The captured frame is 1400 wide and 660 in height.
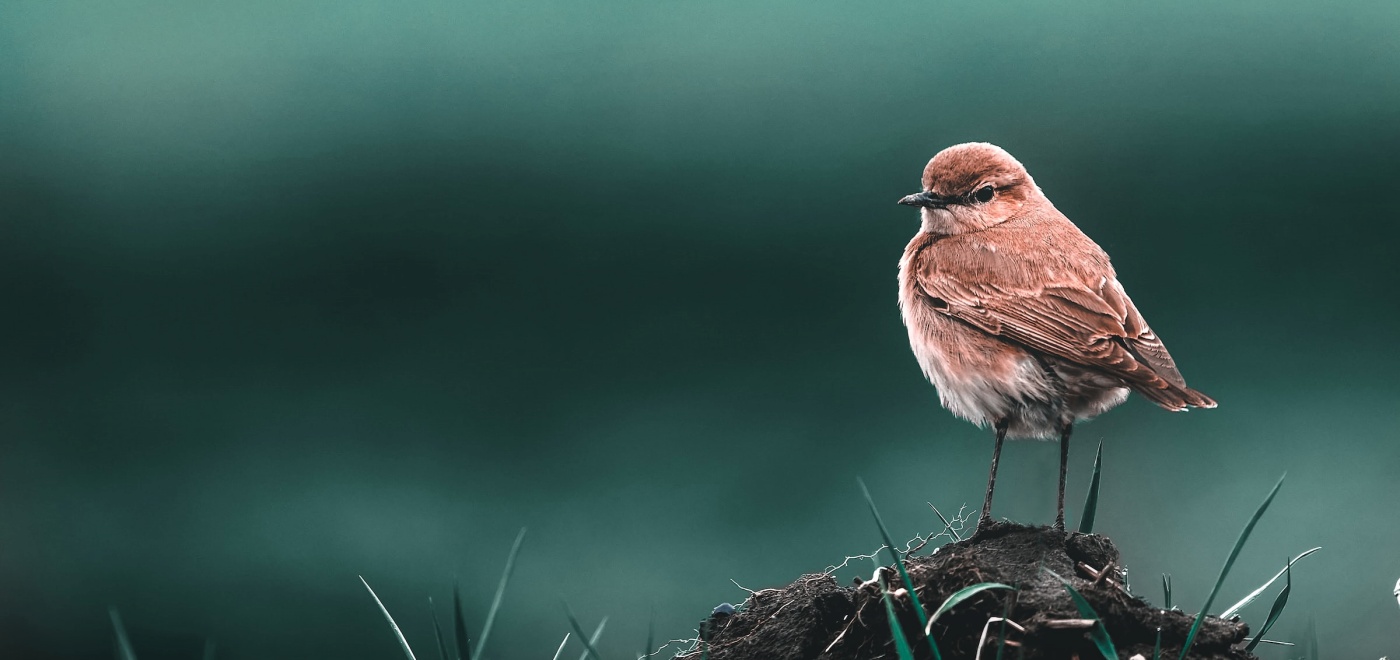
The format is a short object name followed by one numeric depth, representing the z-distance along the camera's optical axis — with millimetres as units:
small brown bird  8883
